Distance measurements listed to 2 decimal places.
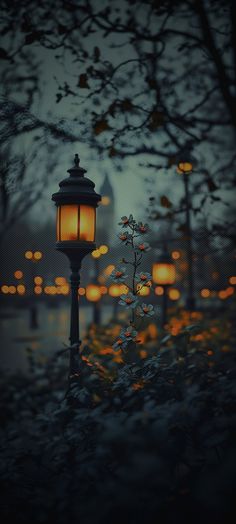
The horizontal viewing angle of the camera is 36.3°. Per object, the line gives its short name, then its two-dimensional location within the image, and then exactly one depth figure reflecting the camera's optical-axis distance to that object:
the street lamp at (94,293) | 13.41
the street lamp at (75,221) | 3.80
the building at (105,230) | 47.50
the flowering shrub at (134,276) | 3.21
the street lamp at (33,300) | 18.78
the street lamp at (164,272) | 8.30
